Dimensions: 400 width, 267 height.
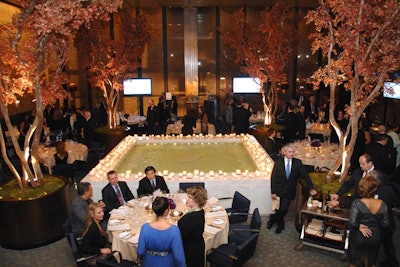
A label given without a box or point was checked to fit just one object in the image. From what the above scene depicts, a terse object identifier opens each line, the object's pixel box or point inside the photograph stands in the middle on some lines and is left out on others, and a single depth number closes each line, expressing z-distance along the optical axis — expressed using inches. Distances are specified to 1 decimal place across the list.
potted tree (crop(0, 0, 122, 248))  194.2
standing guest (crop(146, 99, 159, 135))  467.2
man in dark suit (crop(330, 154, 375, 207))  190.6
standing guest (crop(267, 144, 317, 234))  223.0
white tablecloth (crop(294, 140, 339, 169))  288.7
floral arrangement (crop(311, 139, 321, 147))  302.5
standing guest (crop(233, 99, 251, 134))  433.3
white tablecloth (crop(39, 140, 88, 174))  297.9
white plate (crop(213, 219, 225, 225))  181.6
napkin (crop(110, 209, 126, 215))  194.5
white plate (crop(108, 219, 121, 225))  183.8
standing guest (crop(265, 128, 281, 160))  345.7
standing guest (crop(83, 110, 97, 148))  403.2
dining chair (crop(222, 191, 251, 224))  213.6
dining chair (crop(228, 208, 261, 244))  189.3
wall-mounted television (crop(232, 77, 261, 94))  588.1
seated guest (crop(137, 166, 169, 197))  225.3
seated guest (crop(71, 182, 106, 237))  185.2
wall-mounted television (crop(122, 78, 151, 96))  594.5
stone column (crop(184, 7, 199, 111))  600.4
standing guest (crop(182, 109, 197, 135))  404.2
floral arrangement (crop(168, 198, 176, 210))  192.1
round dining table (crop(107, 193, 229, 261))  170.1
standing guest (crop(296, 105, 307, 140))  382.0
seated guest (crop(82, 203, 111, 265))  166.7
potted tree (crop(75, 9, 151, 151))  412.8
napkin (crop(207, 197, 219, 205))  205.5
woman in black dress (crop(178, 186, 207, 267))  142.6
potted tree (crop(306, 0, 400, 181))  204.2
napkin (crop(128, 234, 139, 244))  165.7
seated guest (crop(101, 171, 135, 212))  215.5
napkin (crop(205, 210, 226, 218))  190.7
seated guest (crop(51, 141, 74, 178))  283.6
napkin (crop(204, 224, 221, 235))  173.8
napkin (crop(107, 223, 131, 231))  177.2
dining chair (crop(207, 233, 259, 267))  164.1
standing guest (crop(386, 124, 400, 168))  303.3
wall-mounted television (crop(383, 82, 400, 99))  435.7
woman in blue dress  126.3
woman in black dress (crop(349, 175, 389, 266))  155.7
